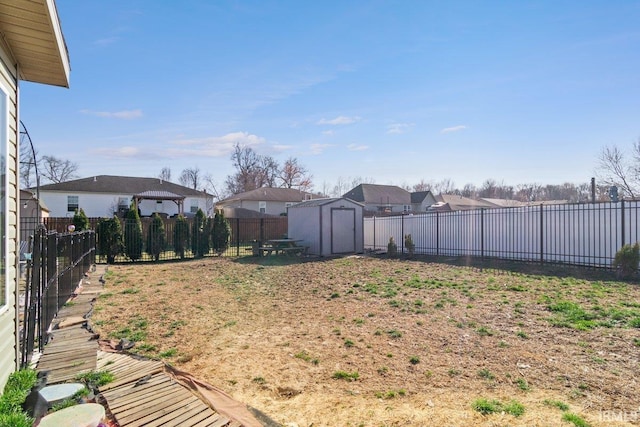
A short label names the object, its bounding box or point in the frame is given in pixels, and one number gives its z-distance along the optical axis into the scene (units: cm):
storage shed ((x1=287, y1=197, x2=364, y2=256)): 1568
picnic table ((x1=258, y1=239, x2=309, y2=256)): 1567
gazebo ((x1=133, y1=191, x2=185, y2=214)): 2651
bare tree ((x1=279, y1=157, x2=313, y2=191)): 4872
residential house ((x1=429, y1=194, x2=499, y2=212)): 4196
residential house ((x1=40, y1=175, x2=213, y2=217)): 2731
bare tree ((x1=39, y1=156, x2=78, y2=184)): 4184
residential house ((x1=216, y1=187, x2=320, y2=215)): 3294
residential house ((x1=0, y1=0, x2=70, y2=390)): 248
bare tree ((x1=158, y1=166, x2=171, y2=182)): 5891
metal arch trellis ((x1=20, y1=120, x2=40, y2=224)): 728
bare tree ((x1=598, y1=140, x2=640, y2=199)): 2378
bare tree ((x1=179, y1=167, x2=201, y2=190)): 5581
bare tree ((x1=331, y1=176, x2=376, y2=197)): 5844
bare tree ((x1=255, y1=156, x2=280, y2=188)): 4866
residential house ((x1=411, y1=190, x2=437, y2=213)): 4241
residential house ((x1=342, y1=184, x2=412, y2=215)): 3905
